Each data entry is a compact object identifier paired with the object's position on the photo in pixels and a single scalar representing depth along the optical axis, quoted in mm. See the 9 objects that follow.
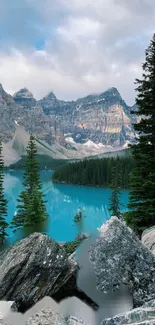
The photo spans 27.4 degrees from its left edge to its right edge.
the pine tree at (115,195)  57381
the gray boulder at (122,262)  8516
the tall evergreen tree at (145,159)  18172
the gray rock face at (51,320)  7942
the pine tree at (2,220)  42666
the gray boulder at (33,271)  9477
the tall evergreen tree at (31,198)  42562
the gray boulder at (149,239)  11645
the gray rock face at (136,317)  6773
